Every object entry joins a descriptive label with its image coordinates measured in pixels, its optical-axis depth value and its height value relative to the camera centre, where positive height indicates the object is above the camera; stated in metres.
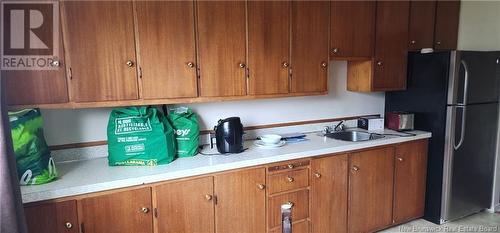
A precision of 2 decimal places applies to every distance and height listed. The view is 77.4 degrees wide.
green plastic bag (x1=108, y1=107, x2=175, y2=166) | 1.93 -0.33
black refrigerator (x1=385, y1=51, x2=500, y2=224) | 2.66 -0.32
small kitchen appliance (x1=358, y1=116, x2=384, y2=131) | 2.99 -0.37
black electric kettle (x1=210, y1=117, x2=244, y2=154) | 2.17 -0.34
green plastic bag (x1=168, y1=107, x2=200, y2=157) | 2.12 -0.32
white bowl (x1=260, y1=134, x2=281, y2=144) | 2.36 -0.40
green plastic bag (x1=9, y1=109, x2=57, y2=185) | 1.58 -0.32
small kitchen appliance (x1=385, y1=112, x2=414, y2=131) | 2.89 -0.34
